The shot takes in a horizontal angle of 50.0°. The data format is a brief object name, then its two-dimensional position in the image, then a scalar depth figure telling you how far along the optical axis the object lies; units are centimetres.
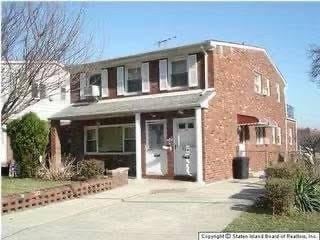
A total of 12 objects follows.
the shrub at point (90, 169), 1312
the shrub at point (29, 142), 1514
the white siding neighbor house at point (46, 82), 992
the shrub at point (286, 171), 954
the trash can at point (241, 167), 1399
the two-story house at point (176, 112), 1330
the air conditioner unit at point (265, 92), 1744
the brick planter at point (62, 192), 924
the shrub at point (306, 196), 804
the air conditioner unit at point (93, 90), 1628
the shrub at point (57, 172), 1414
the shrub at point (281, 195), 772
